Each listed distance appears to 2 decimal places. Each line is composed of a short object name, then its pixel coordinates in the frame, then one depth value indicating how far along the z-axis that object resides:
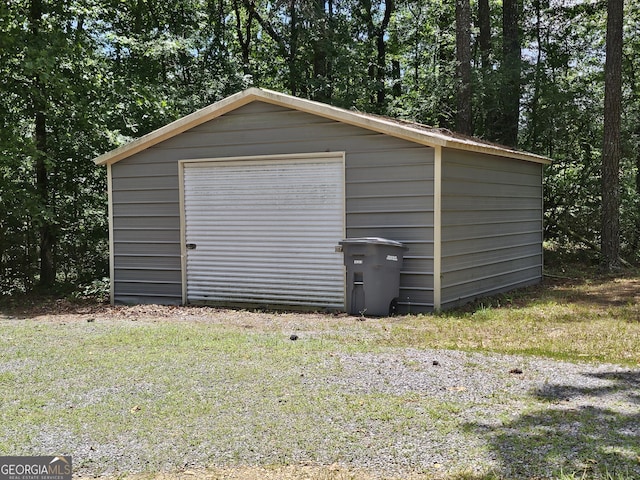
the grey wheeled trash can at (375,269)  8.19
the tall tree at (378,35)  19.36
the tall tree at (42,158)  11.16
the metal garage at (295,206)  8.38
